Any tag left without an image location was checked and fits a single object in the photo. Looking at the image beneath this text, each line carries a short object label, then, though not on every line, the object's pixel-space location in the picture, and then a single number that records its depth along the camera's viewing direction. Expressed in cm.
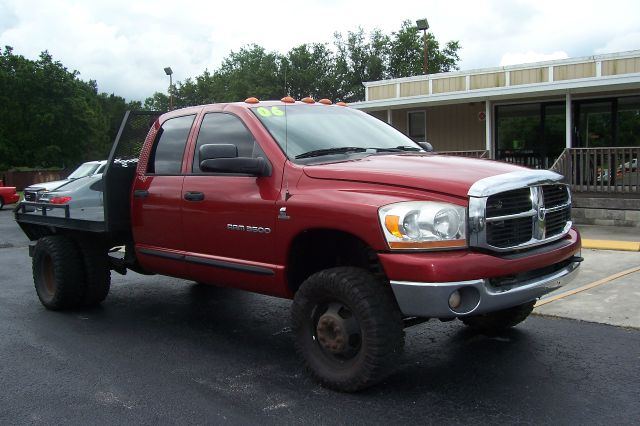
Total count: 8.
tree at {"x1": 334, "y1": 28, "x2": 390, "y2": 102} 5916
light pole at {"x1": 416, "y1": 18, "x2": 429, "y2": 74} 3067
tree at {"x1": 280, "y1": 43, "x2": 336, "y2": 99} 5753
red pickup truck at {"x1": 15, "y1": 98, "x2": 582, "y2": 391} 349
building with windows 1343
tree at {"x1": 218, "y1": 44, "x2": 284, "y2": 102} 5578
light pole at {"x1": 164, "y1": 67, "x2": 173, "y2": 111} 3067
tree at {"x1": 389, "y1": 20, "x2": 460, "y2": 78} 5875
